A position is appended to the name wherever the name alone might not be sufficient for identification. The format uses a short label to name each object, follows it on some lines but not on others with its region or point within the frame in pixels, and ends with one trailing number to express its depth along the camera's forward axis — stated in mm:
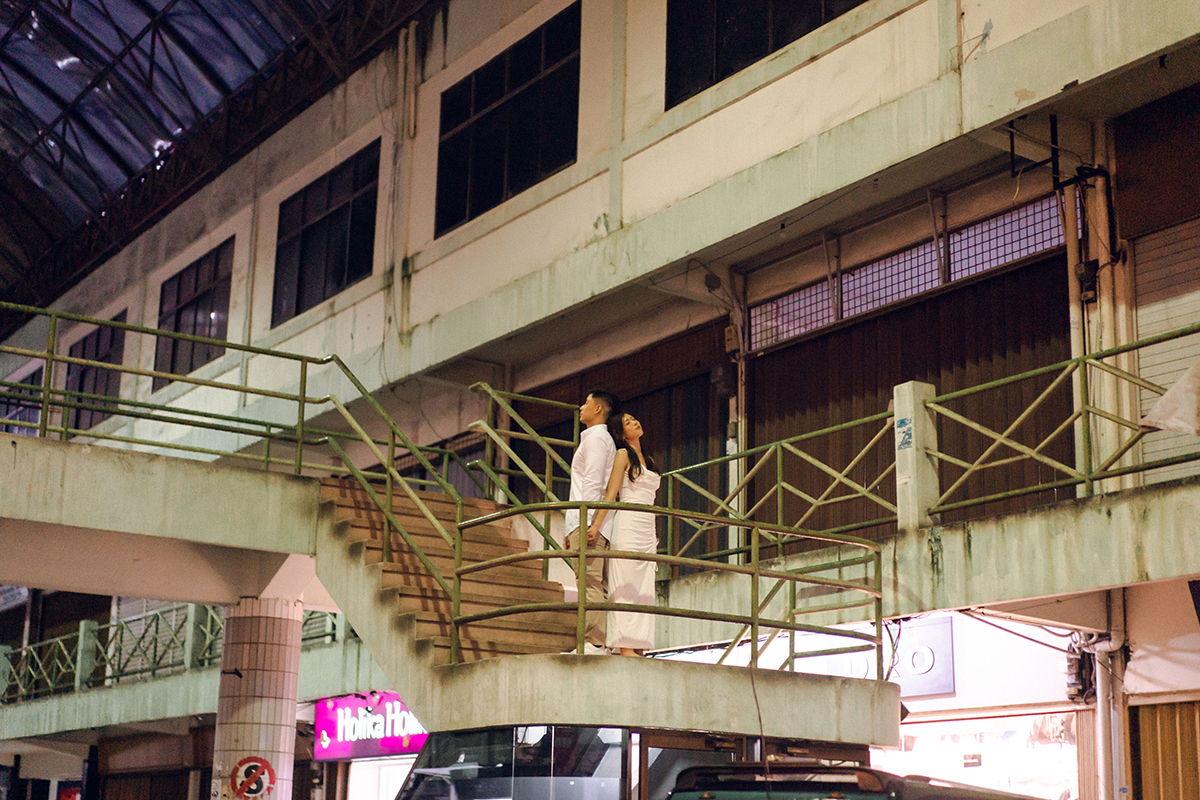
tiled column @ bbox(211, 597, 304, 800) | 14586
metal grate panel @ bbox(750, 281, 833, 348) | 14320
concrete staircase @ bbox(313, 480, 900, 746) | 9148
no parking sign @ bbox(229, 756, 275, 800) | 14398
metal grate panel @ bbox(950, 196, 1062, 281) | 11977
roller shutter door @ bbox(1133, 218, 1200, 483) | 10492
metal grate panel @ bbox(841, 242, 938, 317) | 13172
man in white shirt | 10188
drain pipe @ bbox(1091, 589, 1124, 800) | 10875
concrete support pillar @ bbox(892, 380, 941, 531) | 10727
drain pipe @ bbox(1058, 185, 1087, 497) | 11289
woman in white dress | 9711
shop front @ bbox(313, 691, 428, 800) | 18750
